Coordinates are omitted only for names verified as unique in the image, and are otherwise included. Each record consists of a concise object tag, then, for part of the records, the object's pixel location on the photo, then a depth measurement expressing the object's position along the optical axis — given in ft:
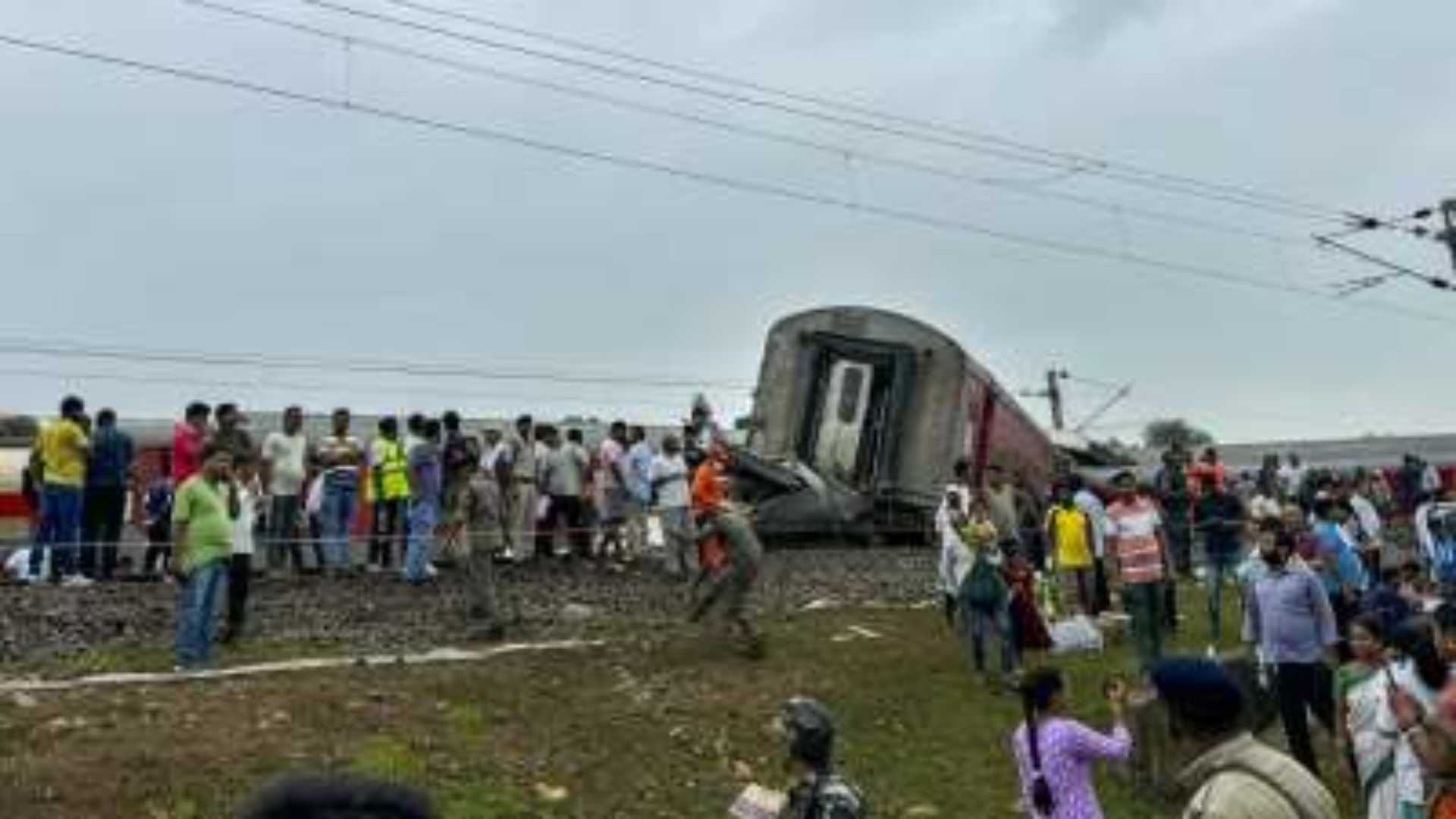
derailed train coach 79.77
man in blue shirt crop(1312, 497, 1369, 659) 50.78
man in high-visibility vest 60.03
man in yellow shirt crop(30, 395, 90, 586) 53.47
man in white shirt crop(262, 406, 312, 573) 57.47
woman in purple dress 28.32
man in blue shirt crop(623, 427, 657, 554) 68.59
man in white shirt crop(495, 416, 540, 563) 65.67
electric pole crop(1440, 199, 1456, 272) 110.83
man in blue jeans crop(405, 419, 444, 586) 57.98
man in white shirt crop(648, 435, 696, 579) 65.67
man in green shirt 42.29
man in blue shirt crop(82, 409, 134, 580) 54.80
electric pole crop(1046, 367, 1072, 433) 242.99
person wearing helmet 22.35
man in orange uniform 50.19
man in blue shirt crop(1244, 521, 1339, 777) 40.96
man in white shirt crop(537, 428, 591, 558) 67.41
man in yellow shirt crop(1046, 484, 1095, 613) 59.93
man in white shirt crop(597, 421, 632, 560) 69.10
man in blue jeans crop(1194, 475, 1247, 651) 60.39
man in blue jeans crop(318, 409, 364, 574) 59.36
